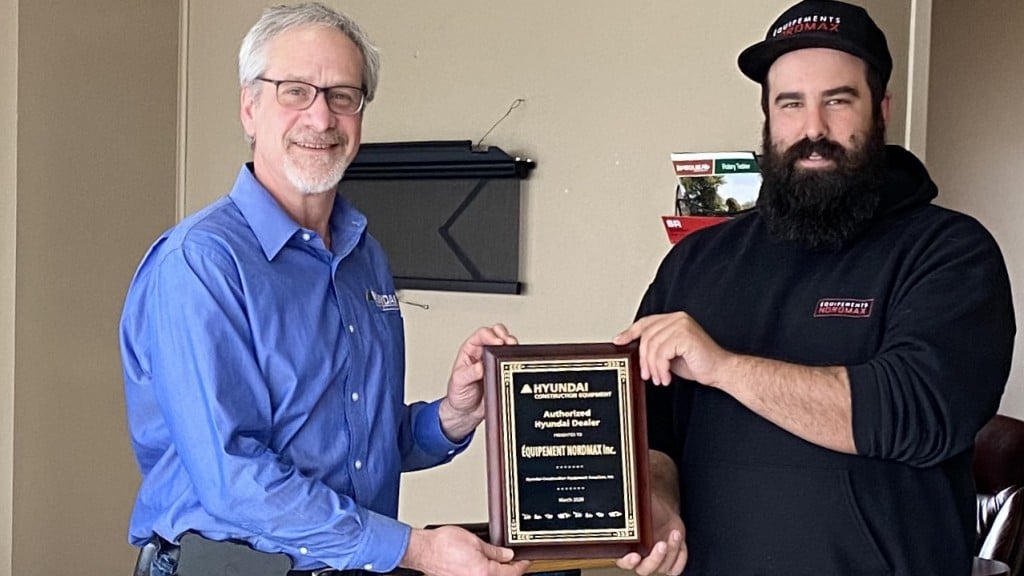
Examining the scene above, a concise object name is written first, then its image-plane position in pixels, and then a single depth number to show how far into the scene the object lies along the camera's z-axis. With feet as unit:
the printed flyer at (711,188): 10.13
